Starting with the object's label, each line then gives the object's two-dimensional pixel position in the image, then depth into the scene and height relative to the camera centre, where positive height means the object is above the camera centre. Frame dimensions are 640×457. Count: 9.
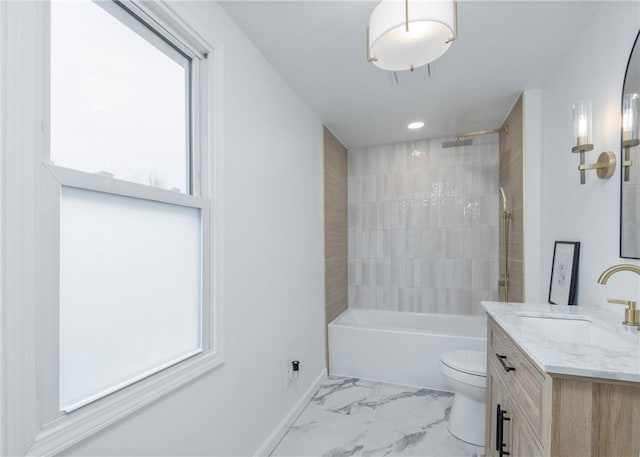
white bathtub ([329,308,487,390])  2.72 -1.13
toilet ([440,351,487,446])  1.92 -1.07
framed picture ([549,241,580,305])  1.71 -0.28
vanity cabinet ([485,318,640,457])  0.81 -0.51
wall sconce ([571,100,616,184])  1.38 +0.37
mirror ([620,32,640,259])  1.21 +0.25
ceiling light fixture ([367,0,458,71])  1.19 +0.79
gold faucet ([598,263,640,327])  1.12 -0.29
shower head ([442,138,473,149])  3.12 +0.83
